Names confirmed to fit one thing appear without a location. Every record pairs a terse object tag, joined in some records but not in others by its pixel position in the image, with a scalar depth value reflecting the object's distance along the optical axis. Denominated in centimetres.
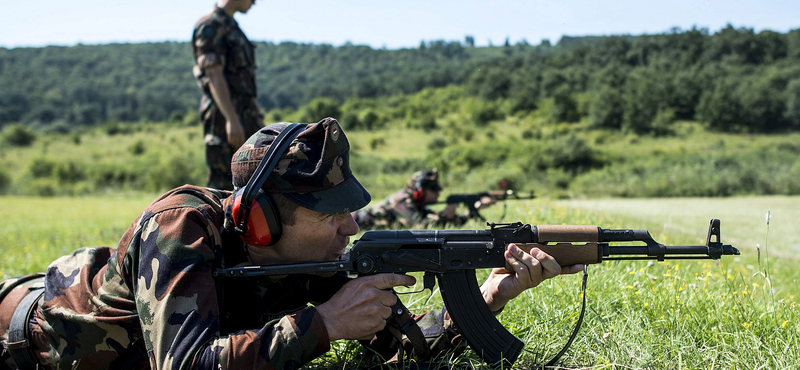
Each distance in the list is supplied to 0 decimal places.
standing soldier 584
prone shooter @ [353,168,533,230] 880
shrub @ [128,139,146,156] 6309
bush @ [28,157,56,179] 4116
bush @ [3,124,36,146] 6462
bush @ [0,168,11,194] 3122
